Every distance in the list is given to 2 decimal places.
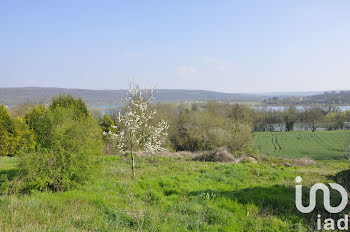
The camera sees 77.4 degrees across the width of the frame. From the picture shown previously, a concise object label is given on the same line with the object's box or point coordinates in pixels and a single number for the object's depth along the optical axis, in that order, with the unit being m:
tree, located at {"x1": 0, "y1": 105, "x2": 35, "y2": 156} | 18.80
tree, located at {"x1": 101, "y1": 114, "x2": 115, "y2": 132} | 29.98
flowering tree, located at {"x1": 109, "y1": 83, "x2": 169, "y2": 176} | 11.28
